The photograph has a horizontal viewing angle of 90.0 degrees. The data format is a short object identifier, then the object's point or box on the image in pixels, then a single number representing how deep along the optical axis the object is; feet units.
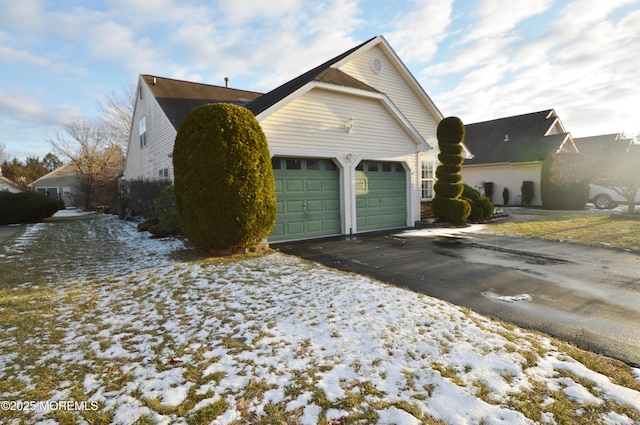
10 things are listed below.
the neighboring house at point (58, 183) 129.59
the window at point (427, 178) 46.55
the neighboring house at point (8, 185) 122.19
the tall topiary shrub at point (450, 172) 41.29
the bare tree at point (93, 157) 91.61
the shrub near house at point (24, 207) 48.11
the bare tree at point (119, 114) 100.22
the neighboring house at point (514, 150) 68.85
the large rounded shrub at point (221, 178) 22.54
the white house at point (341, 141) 31.09
